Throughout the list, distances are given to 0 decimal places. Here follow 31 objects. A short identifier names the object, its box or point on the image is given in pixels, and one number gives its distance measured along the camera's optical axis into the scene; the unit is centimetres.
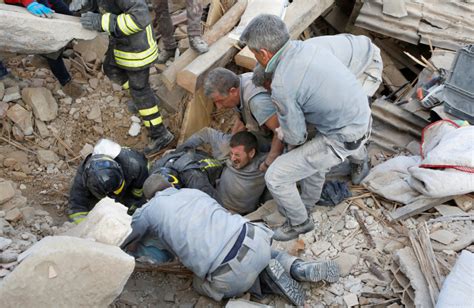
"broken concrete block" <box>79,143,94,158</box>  572
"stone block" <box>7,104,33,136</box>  550
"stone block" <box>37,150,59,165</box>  551
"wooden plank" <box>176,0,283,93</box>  532
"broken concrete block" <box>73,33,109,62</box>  623
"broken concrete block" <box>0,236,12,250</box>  336
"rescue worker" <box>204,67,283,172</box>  423
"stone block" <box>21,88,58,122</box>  562
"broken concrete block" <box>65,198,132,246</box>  313
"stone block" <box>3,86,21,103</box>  555
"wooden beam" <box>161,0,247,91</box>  561
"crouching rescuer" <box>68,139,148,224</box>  450
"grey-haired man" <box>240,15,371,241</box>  356
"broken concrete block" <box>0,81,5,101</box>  553
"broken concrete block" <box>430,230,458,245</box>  403
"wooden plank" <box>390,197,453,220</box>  444
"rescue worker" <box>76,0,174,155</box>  475
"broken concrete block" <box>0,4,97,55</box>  467
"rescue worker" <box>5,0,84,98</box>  554
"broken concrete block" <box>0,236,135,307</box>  281
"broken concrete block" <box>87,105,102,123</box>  590
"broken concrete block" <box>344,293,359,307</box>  380
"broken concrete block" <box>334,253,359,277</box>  406
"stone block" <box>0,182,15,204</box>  468
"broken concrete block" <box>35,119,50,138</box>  564
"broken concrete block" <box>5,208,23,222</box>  450
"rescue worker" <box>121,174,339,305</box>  362
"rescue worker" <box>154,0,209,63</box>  547
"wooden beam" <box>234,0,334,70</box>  574
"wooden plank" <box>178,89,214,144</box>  579
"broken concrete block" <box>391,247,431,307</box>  351
